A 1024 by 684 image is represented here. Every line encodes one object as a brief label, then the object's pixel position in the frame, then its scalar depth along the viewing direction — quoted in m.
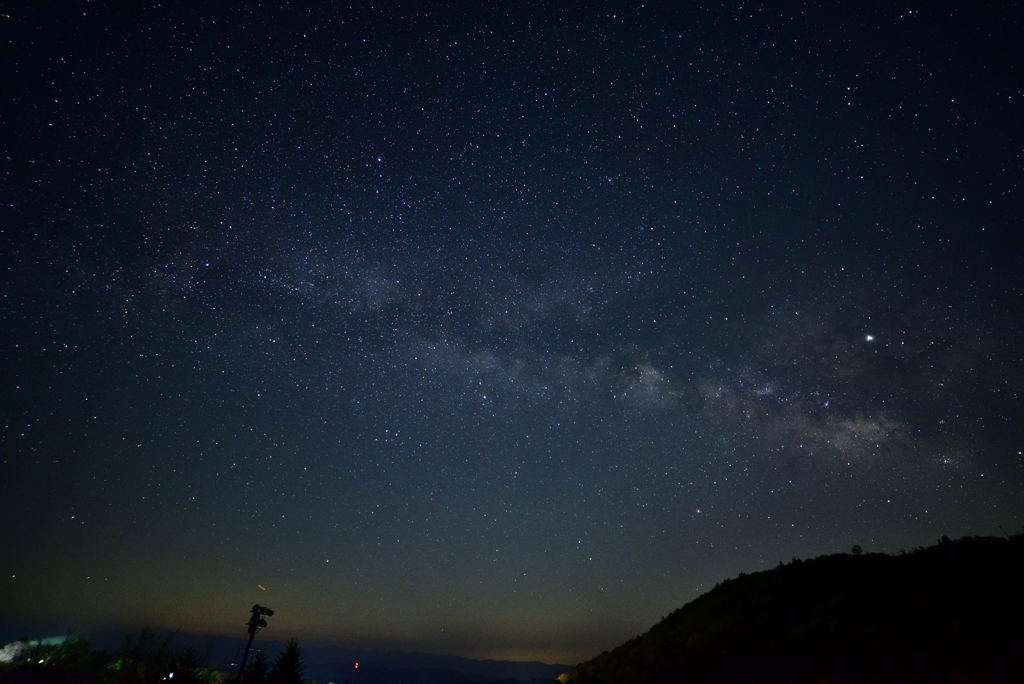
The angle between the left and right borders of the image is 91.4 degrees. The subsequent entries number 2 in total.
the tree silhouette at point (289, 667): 23.80
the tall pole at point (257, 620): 26.78
